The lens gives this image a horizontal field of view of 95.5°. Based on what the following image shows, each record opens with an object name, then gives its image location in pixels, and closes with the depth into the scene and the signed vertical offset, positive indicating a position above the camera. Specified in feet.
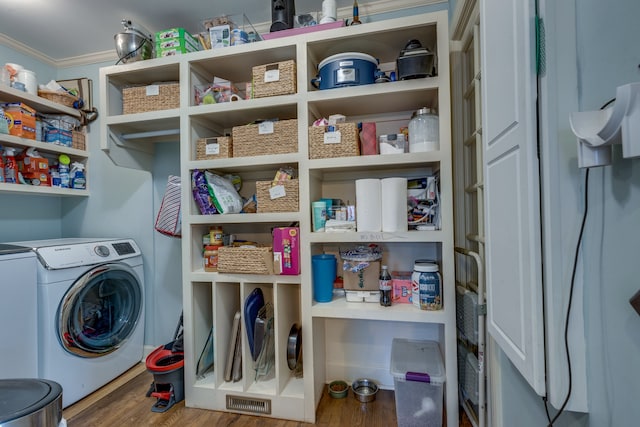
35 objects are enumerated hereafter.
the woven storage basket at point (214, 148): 5.78 +1.36
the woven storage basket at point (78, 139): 7.89 +2.18
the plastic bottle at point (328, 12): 5.43 +3.79
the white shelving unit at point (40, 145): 6.42 +1.77
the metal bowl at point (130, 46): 6.10 +3.62
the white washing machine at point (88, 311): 5.69 -2.08
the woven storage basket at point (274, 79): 5.33 +2.53
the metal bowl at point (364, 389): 5.75 -3.63
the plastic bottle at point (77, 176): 7.94 +1.16
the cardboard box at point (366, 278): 5.34 -1.20
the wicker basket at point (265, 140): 5.39 +1.43
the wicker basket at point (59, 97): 7.32 +3.15
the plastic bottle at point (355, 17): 5.22 +3.55
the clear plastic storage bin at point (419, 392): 4.82 -3.04
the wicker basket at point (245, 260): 5.30 -0.82
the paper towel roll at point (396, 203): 4.91 +0.16
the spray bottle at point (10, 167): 6.57 +1.21
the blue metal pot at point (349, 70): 5.04 +2.52
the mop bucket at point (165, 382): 5.79 -3.36
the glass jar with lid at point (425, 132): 4.90 +1.37
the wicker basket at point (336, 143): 5.11 +1.25
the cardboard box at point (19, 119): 6.51 +2.29
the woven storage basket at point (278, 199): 5.35 +0.30
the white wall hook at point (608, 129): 1.67 +0.50
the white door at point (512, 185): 2.41 +0.24
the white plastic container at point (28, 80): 6.88 +3.32
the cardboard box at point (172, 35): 6.05 +3.80
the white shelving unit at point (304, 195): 4.84 +0.37
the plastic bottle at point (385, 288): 5.08 -1.32
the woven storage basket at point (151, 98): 6.01 +2.50
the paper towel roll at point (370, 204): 5.03 +0.16
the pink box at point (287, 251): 5.26 -0.66
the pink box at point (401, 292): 5.31 -1.46
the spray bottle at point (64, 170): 7.72 +1.30
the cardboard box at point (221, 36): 5.85 +3.63
